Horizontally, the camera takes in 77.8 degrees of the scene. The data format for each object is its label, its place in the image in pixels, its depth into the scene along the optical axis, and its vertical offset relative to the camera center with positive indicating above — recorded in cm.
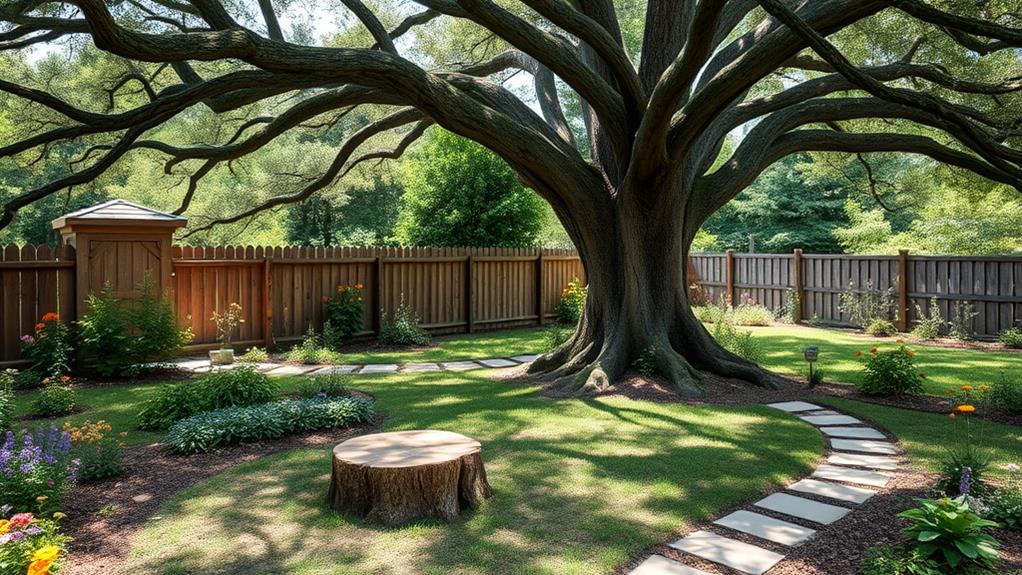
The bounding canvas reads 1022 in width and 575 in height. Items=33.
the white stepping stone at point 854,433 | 568 -139
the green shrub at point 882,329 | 1298 -98
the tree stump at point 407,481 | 371 -121
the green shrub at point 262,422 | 529 -127
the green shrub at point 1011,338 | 1113 -101
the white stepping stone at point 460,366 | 945 -132
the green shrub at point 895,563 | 293 -134
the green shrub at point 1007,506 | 347 -127
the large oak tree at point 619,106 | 555 +189
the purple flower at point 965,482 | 343 -110
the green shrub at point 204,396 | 605 -115
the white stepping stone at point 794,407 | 669 -135
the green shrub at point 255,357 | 920 -115
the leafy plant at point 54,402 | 641 -126
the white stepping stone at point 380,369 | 919 -132
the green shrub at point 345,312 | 1154 -59
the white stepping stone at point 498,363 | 978 -130
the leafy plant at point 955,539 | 291 -121
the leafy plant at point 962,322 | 1205 -79
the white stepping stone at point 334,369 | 884 -131
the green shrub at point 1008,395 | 630 -115
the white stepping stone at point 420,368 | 944 -132
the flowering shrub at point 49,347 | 806 -87
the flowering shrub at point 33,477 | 344 -112
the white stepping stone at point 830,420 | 617 -137
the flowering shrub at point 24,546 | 246 -119
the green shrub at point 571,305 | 1534 -60
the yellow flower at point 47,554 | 237 -105
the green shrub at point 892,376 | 718 -109
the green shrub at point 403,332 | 1202 -100
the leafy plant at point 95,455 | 450 -130
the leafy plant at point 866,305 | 1339 -50
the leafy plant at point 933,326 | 1232 -88
